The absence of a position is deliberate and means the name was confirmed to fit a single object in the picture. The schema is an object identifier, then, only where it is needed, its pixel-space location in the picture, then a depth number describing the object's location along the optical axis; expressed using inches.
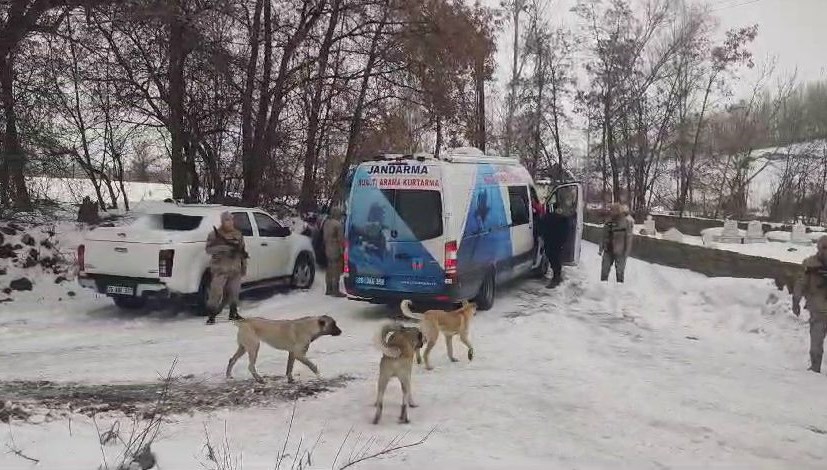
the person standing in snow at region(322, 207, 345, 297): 478.6
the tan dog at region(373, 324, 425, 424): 214.7
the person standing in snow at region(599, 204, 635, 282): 473.7
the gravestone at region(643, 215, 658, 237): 1074.1
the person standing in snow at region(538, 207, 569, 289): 496.4
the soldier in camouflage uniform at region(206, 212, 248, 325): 384.5
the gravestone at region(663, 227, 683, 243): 956.1
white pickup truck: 381.4
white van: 379.9
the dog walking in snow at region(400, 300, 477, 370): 290.4
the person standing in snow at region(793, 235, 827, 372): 289.3
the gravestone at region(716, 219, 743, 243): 968.9
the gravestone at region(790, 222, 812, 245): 898.1
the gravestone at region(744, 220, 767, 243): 970.1
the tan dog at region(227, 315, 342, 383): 254.4
